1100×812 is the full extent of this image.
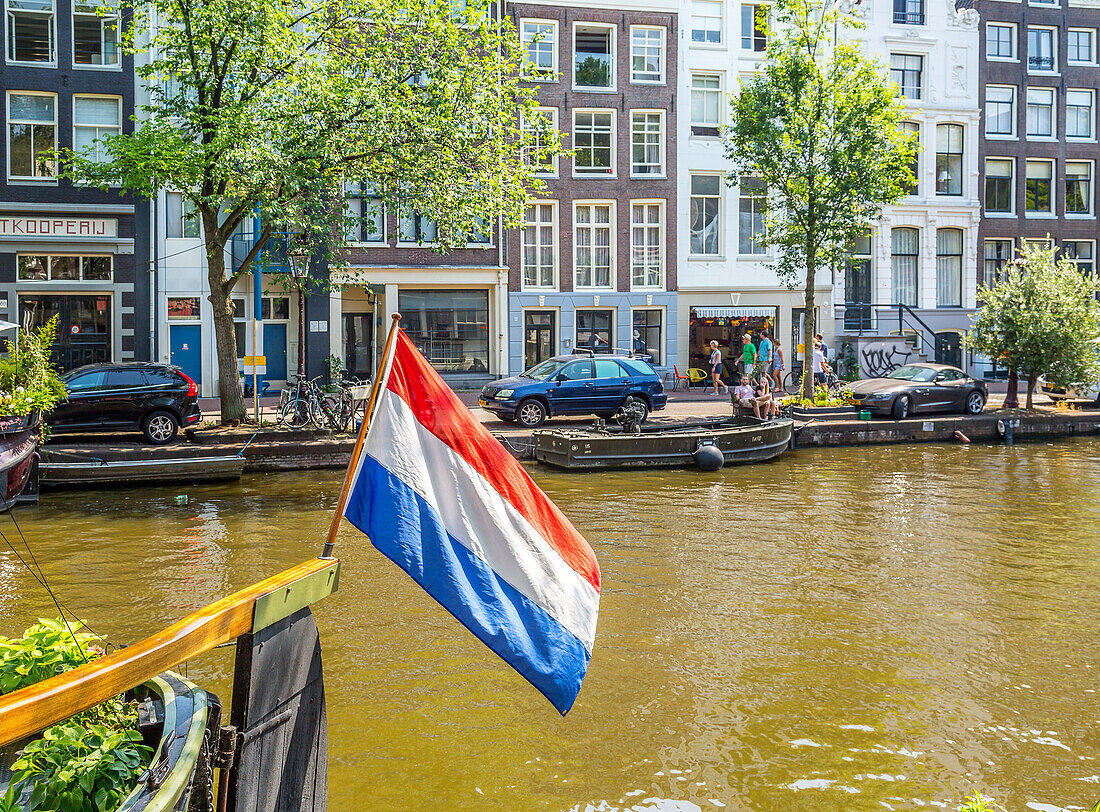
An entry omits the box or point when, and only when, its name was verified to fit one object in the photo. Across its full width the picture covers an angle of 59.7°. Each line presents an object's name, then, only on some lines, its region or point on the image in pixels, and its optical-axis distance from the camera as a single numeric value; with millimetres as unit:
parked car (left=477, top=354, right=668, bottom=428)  21297
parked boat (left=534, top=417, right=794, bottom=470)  18031
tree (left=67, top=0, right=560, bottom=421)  16906
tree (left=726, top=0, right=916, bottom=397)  24406
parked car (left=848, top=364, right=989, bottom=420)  23828
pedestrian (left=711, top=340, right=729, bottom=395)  31156
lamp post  19352
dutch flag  3572
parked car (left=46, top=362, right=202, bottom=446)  17625
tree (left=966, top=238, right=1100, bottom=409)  24734
